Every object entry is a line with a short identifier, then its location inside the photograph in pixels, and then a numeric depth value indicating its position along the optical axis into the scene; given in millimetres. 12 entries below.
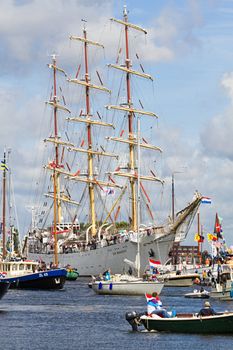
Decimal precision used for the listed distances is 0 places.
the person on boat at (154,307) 61750
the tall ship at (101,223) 142750
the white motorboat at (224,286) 91438
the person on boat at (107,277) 102881
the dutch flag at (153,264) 102000
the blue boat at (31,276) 112938
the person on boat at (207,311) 59312
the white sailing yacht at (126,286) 95000
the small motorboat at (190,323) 58812
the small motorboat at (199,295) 99375
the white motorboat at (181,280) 131250
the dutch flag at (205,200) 129375
